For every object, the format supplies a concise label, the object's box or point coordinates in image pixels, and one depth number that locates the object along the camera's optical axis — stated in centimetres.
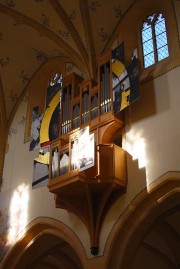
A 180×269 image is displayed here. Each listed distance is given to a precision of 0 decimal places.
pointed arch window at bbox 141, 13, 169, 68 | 1146
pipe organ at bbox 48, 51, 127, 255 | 1027
